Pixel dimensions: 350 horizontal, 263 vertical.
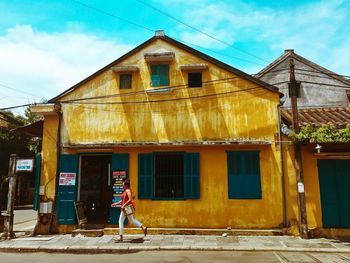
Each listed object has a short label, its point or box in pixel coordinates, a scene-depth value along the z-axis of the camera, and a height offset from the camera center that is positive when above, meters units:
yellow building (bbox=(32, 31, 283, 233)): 11.25 +1.58
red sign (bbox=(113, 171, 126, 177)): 11.73 +0.35
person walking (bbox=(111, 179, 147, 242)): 10.23 -0.78
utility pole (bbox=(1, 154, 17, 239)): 10.91 -0.71
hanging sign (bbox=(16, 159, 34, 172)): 11.36 +0.65
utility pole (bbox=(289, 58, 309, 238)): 10.40 +0.40
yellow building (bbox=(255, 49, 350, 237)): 10.73 -0.08
